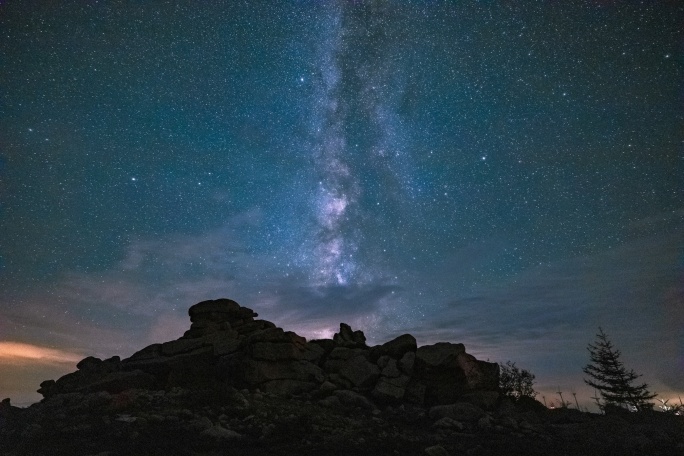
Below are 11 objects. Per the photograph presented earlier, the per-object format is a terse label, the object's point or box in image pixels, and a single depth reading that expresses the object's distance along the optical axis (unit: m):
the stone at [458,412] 16.64
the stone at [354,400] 18.41
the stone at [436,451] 10.76
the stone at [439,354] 21.73
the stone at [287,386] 20.31
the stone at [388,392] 20.17
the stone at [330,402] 17.84
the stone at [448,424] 15.15
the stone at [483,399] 19.44
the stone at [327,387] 20.28
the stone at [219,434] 11.18
